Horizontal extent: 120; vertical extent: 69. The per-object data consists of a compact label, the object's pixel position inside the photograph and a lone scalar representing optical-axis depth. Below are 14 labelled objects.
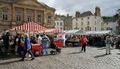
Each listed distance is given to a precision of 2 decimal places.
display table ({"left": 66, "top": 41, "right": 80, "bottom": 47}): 12.14
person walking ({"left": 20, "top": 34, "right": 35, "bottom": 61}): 5.72
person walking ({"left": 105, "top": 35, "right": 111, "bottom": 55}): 7.49
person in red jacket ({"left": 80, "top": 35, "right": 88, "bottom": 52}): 8.38
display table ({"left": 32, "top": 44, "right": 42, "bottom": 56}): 6.70
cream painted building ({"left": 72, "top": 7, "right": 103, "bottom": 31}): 32.15
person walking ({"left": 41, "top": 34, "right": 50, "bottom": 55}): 7.01
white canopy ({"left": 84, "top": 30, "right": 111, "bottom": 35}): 16.82
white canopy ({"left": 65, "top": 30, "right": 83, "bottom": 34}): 16.36
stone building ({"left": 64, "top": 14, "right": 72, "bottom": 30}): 35.96
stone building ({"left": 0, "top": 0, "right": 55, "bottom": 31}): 16.98
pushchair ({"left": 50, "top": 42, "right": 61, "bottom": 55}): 7.37
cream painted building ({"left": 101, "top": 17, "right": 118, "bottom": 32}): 34.26
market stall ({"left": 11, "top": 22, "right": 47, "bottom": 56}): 7.79
